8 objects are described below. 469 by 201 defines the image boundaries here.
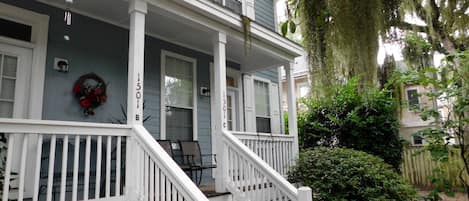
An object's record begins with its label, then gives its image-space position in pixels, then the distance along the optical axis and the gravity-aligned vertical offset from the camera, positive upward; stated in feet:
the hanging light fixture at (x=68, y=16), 11.06 +4.48
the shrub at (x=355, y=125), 24.08 +0.71
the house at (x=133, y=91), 10.37 +2.24
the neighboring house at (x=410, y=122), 47.27 +1.66
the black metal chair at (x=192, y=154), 17.33 -0.97
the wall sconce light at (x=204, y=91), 20.00 +2.92
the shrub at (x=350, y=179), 14.32 -2.15
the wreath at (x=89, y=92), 14.28 +2.15
